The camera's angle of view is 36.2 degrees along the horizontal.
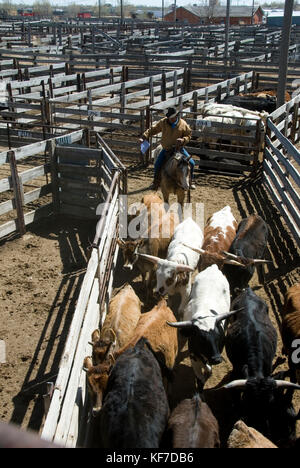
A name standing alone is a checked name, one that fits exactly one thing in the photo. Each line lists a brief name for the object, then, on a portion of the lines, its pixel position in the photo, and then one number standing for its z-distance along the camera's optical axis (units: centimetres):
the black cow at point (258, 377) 413
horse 904
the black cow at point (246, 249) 652
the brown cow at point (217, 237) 661
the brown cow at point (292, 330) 495
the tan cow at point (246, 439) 378
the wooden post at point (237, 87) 1888
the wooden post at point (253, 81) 2096
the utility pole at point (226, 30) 2404
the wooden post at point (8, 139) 1189
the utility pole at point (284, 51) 1173
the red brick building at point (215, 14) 7081
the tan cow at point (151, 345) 412
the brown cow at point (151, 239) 668
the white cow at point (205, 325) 491
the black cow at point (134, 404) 363
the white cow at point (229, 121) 1239
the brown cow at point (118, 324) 457
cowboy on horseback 931
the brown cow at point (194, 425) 363
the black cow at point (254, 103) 1638
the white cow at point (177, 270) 602
